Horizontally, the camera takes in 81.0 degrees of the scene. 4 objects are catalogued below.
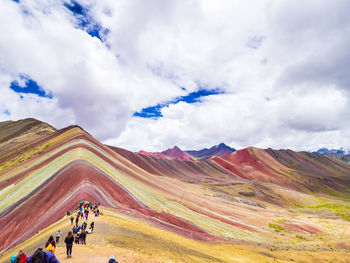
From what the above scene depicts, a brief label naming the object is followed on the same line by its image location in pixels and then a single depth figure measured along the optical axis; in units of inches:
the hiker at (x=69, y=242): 529.6
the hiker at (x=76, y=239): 677.3
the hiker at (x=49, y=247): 405.0
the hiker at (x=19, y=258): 287.5
